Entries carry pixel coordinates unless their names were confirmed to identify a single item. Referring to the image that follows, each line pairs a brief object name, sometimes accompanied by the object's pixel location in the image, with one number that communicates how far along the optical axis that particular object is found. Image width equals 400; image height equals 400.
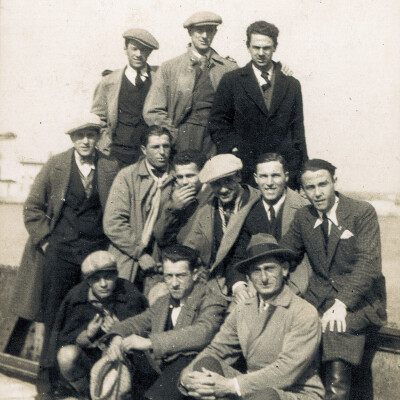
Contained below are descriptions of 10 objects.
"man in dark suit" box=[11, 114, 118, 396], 5.25
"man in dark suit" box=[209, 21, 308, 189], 5.22
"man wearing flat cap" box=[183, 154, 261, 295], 4.64
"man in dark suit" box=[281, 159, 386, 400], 4.02
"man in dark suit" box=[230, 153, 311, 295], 4.58
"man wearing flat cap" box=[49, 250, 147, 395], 4.53
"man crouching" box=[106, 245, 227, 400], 4.08
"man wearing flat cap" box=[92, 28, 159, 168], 5.68
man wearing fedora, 3.65
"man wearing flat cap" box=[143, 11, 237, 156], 5.54
